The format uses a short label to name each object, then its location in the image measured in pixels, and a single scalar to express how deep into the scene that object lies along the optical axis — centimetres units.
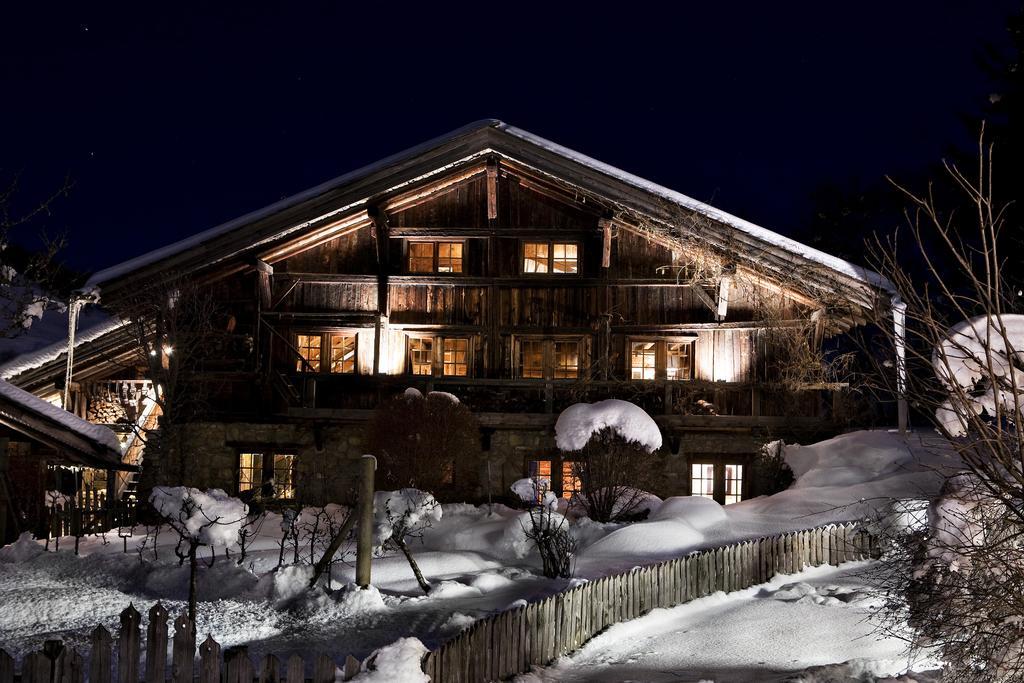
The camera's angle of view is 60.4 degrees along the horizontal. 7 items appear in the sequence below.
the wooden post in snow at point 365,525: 1216
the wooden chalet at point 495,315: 2136
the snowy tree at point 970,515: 543
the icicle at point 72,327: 2090
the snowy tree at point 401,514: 1288
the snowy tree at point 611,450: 1769
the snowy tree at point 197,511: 1162
